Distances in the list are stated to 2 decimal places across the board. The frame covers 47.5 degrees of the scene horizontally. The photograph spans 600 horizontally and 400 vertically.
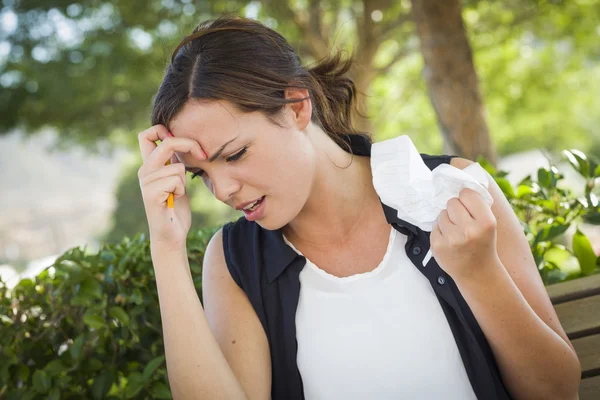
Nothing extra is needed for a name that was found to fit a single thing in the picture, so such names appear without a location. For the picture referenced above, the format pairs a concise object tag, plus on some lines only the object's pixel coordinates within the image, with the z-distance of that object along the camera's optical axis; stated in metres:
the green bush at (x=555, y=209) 2.58
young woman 1.92
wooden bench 2.21
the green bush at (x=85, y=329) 2.44
